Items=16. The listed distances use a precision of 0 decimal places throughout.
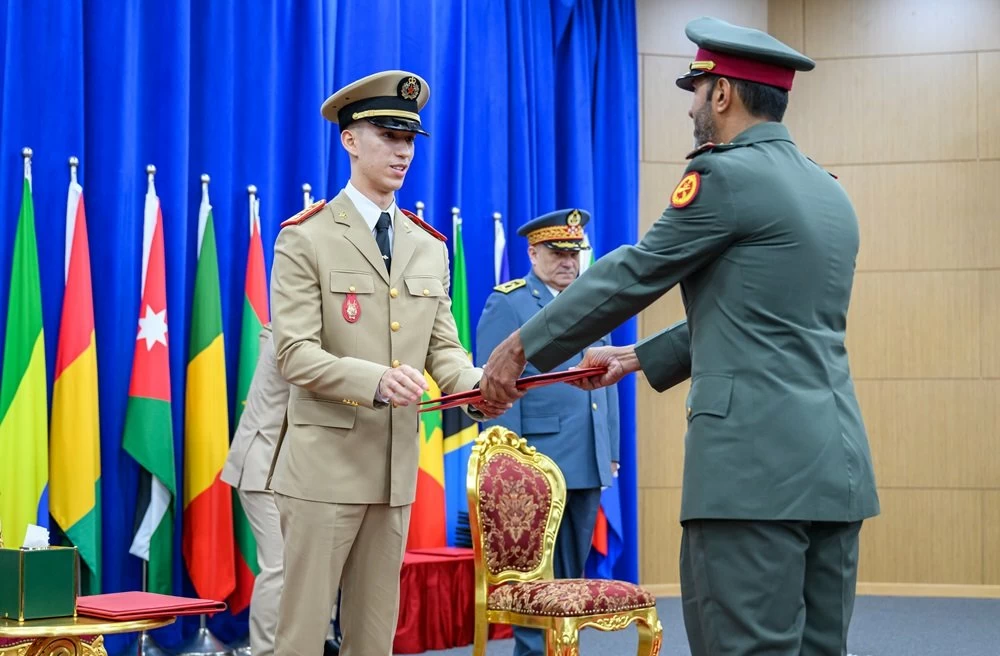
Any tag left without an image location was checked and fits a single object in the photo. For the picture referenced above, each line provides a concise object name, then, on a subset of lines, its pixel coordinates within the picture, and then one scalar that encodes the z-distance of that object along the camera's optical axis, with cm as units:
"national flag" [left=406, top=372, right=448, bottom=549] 555
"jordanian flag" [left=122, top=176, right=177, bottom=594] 461
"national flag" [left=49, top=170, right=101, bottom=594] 446
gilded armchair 369
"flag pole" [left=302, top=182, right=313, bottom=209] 523
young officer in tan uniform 269
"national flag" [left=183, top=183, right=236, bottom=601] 479
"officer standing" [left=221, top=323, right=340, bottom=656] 427
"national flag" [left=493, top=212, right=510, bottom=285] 602
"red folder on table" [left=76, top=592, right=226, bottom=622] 326
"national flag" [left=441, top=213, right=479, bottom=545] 574
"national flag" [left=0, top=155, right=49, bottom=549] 435
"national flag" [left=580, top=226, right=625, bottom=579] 638
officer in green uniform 205
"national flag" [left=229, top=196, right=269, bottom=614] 496
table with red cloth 510
